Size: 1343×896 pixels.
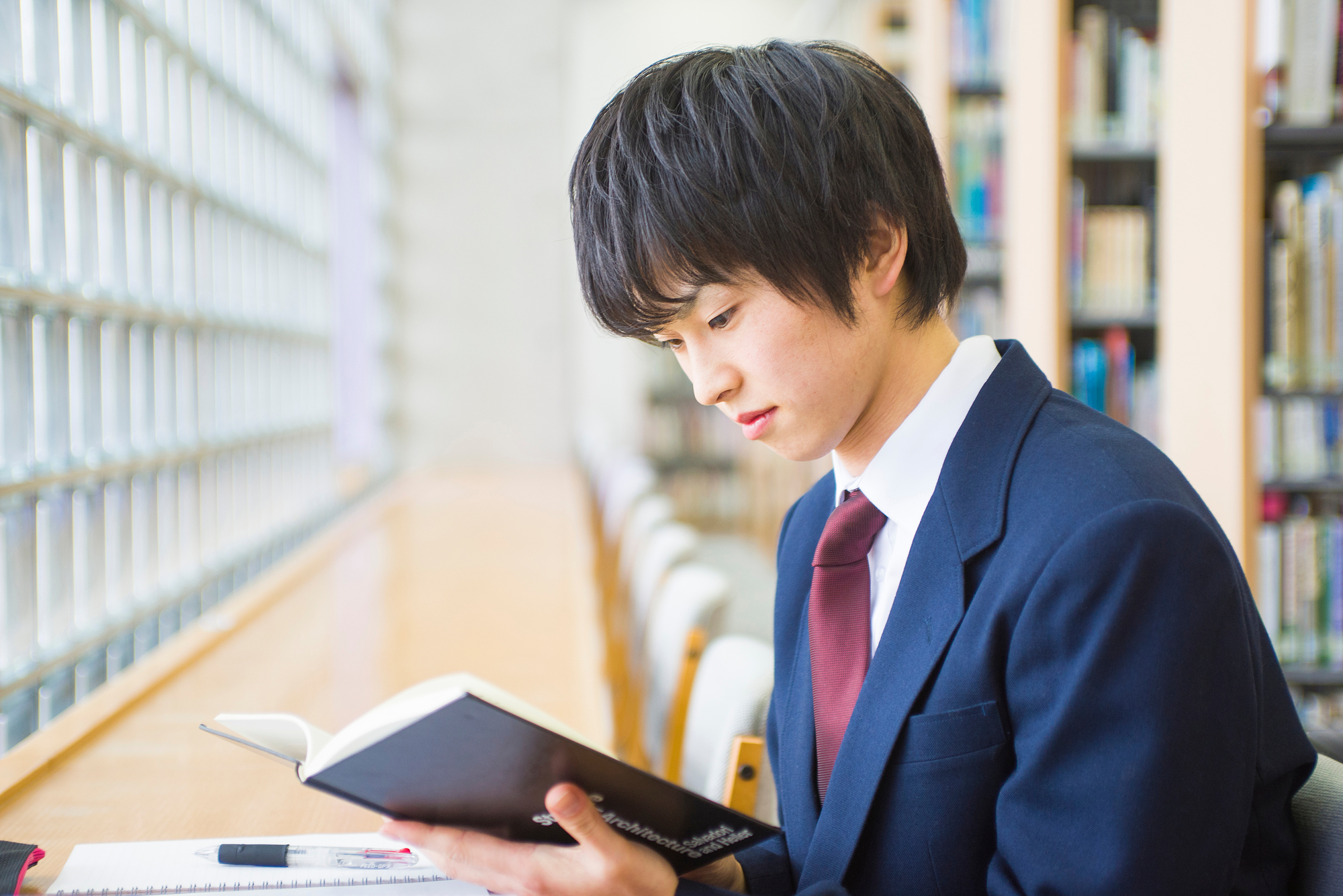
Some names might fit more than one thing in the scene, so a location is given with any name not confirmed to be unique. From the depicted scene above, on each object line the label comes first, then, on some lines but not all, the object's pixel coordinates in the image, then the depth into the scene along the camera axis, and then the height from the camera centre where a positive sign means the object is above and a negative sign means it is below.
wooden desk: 1.15 -0.43
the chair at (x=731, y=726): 1.14 -0.39
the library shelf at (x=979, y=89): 3.43 +1.16
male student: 0.66 -0.10
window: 1.66 +0.24
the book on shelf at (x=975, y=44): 3.34 +1.29
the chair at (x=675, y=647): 1.55 -0.40
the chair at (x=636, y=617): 2.30 -0.51
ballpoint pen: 0.92 -0.39
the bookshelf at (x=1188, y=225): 2.08 +0.46
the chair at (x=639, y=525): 2.87 -0.29
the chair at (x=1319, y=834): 0.79 -0.33
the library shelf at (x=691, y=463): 7.01 -0.26
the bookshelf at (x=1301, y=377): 2.15 +0.09
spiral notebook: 0.87 -0.40
